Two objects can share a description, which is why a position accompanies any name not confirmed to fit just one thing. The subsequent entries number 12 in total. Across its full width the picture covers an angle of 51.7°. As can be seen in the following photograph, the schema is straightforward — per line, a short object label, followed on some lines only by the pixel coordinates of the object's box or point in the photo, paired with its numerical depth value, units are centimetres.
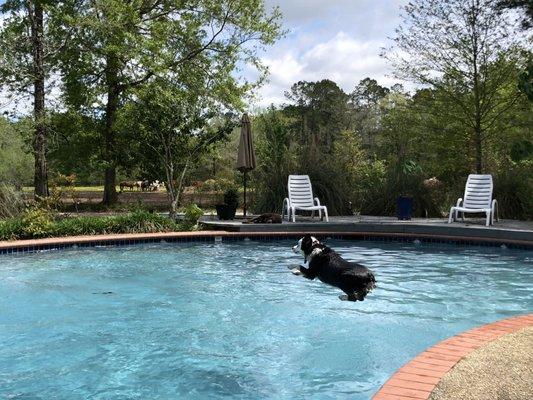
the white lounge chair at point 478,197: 1124
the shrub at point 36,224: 1016
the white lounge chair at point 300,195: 1210
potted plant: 1280
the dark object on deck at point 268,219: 1184
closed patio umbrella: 1303
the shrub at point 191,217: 1162
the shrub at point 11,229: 997
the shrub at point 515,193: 1238
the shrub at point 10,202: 1163
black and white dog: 623
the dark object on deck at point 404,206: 1215
